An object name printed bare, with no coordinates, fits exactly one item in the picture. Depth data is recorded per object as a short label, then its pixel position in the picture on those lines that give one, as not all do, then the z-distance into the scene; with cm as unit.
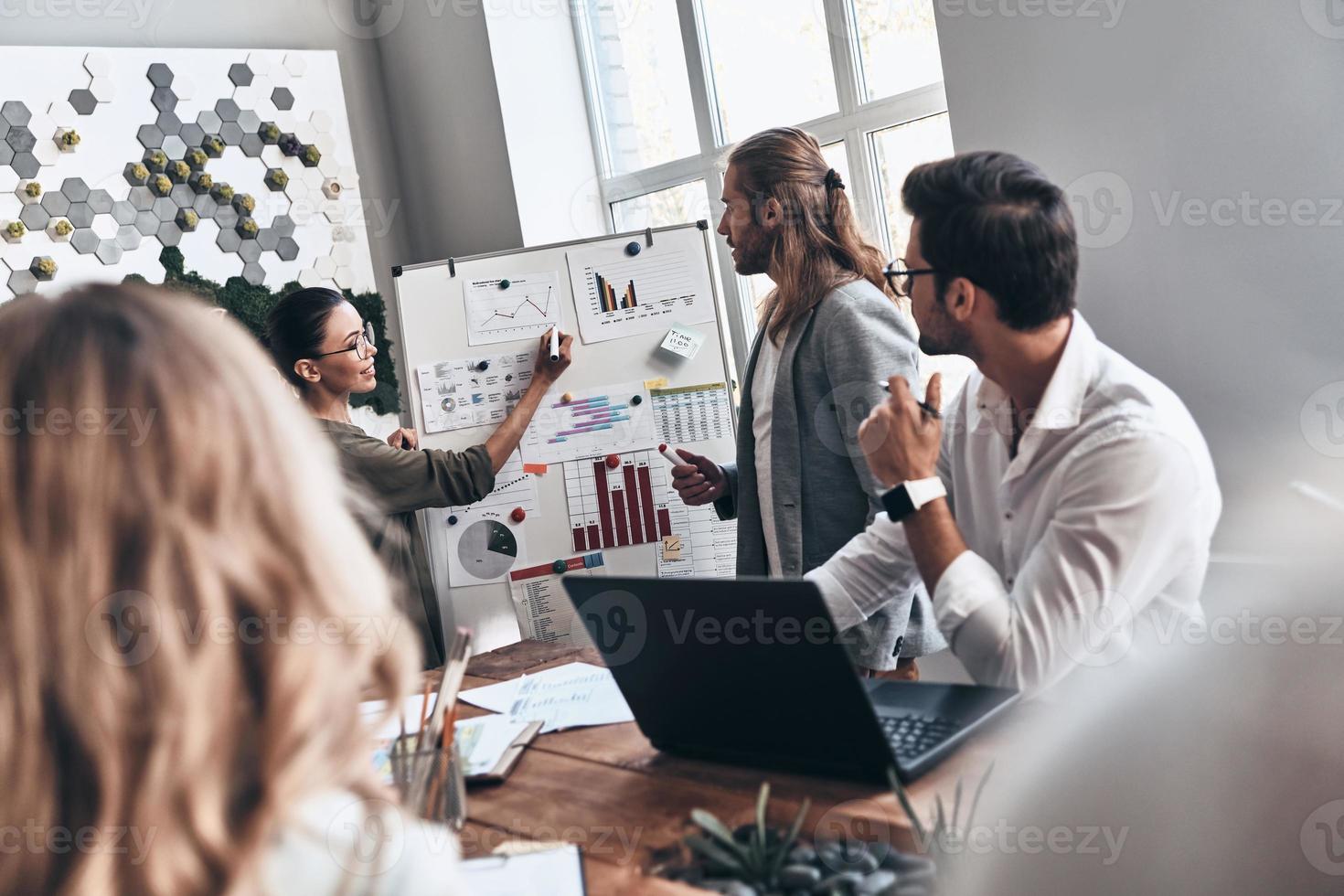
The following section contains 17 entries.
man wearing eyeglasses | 129
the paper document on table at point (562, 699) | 144
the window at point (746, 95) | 287
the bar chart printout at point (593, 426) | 297
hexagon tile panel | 308
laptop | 103
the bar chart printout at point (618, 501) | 296
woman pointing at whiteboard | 253
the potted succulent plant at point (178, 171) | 332
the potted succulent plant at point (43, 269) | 307
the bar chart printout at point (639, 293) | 298
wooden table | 98
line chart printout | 301
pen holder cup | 107
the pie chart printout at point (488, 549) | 299
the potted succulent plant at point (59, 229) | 310
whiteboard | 296
